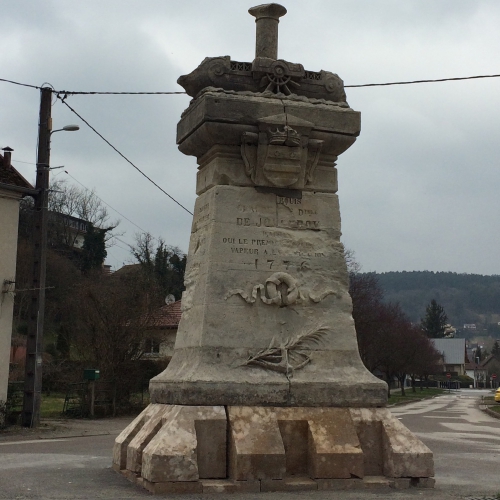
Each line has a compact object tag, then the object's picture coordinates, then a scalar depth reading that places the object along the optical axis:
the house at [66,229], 64.31
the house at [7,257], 22.22
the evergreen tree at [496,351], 149.81
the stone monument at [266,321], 8.12
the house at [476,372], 136.62
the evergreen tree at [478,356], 173.60
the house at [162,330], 31.53
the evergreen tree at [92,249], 62.91
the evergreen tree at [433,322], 135.12
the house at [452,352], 141.00
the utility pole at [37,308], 21.34
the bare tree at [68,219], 64.44
